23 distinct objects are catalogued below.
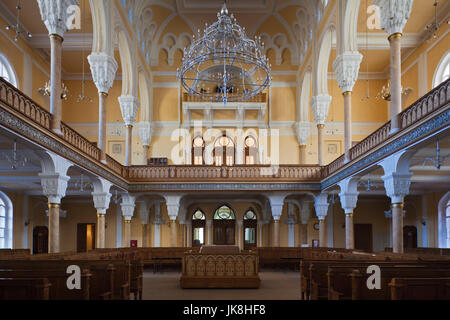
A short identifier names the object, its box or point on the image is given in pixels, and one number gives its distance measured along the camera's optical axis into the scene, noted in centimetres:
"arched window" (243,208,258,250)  2809
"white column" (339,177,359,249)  1780
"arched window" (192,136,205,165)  2842
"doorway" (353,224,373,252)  2758
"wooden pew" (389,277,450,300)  585
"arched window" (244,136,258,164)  2834
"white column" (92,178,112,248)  1786
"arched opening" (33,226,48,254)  2584
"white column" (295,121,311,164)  2764
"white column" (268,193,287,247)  2295
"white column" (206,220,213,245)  2766
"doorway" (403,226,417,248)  2630
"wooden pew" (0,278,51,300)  567
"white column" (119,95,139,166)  2281
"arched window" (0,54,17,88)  2050
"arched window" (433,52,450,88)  2130
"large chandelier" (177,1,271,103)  1459
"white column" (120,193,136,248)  2250
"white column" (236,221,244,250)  2778
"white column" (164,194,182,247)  2289
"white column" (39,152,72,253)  1270
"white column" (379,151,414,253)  1284
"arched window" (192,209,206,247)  2800
